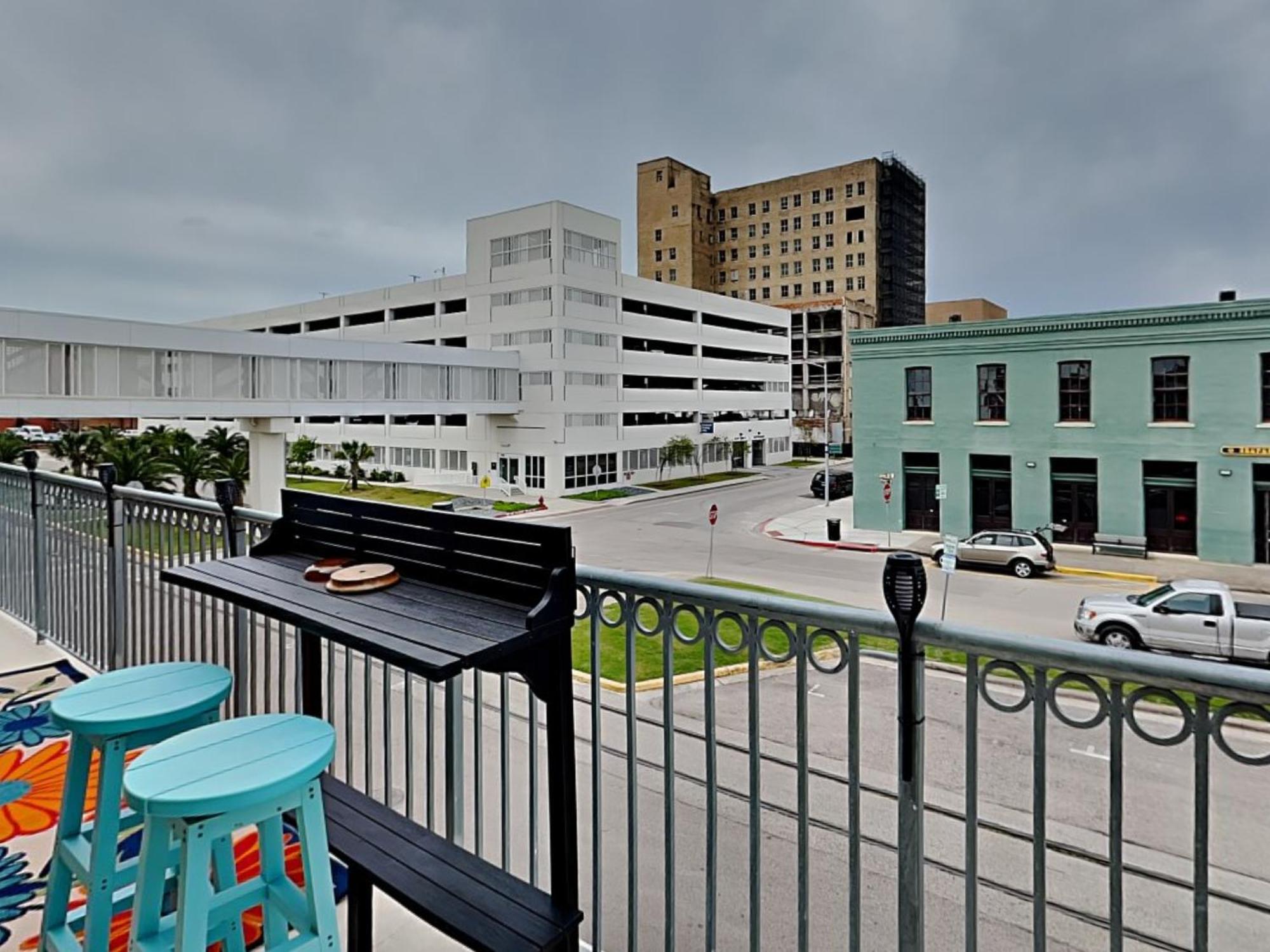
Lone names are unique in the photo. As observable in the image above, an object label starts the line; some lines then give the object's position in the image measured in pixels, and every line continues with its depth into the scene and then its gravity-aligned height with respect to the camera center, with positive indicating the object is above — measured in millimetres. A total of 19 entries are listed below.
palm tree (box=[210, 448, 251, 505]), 26562 -335
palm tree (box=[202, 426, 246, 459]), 29562 +669
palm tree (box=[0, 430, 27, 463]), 27109 +482
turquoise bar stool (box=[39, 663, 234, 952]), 1976 -867
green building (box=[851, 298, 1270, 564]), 18984 +723
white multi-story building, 35719 +5902
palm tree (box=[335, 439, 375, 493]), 37938 +132
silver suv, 17766 -2504
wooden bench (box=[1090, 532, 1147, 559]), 19891 -2628
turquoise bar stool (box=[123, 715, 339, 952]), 1551 -813
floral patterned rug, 2453 -1509
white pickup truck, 9719 -2444
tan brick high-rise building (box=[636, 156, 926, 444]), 64500 +21020
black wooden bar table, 1735 -426
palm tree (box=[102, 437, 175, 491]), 23719 -112
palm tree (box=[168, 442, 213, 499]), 25375 -232
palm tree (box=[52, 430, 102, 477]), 31016 +427
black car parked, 33344 -1504
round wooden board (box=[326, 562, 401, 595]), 2131 -365
